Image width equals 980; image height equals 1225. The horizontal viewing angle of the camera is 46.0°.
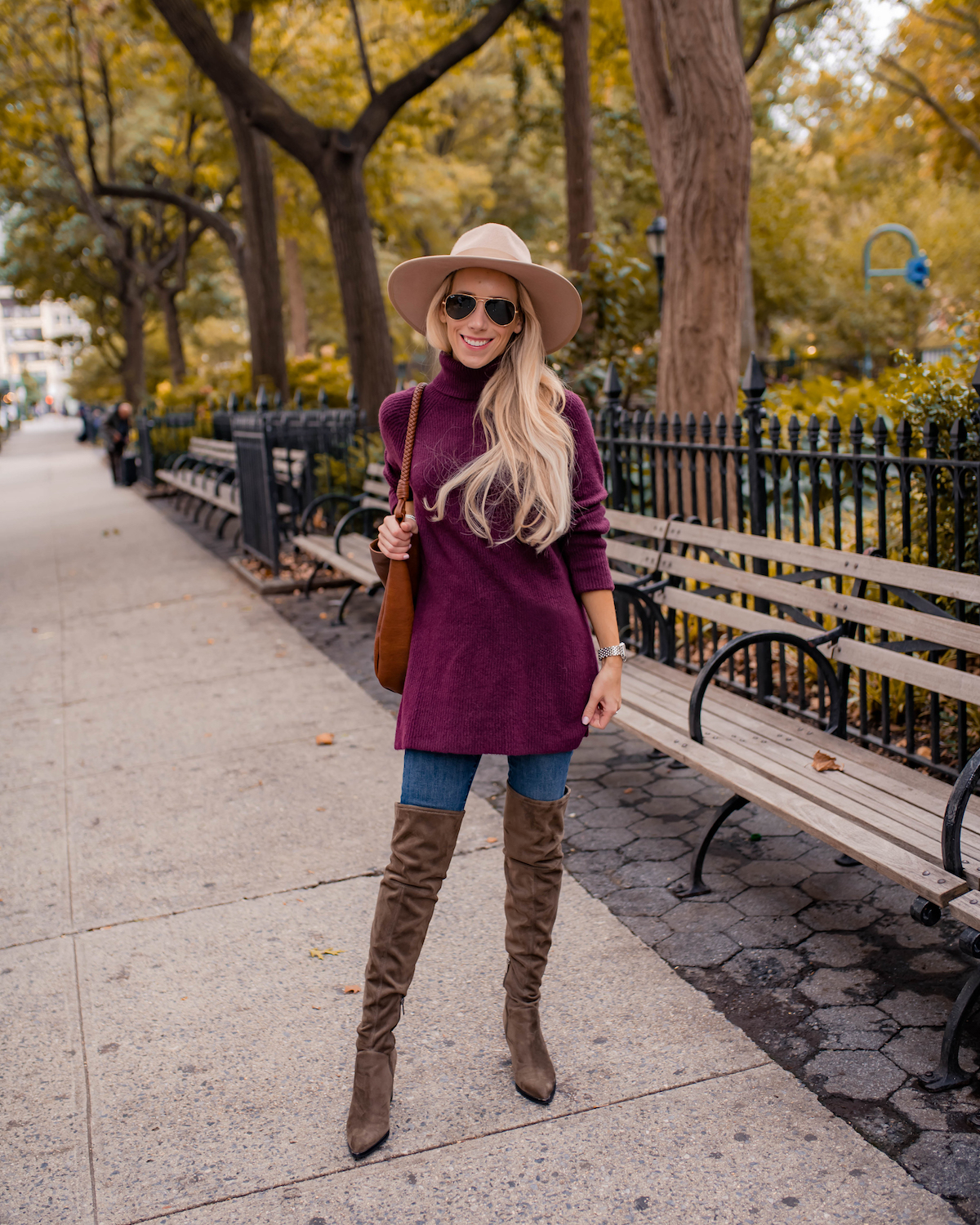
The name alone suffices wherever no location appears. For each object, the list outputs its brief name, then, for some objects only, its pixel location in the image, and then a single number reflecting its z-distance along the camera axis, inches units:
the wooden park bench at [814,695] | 112.4
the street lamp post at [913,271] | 909.8
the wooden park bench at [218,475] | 380.2
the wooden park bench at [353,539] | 301.4
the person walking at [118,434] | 814.5
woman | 99.2
